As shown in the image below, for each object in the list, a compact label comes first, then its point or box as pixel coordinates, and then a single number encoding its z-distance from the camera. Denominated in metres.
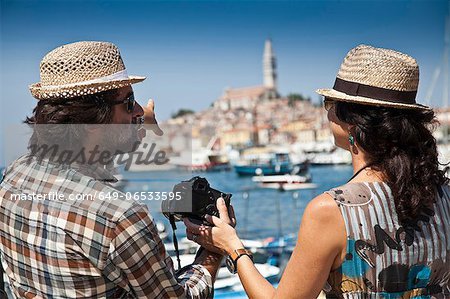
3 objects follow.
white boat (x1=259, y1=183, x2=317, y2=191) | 27.98
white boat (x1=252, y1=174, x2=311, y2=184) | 28.91
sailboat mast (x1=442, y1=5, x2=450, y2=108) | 23.49
